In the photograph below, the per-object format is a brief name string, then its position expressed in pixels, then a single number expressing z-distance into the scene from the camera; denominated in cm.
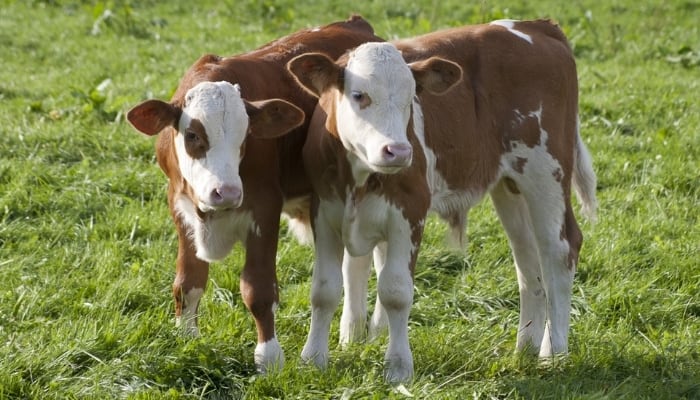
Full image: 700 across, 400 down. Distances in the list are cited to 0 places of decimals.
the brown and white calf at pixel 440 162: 1181
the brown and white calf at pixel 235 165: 1153
